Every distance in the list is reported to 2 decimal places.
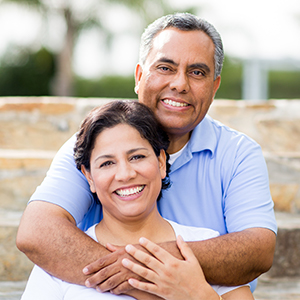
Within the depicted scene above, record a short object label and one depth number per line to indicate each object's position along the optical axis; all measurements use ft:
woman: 5.07
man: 5.40
